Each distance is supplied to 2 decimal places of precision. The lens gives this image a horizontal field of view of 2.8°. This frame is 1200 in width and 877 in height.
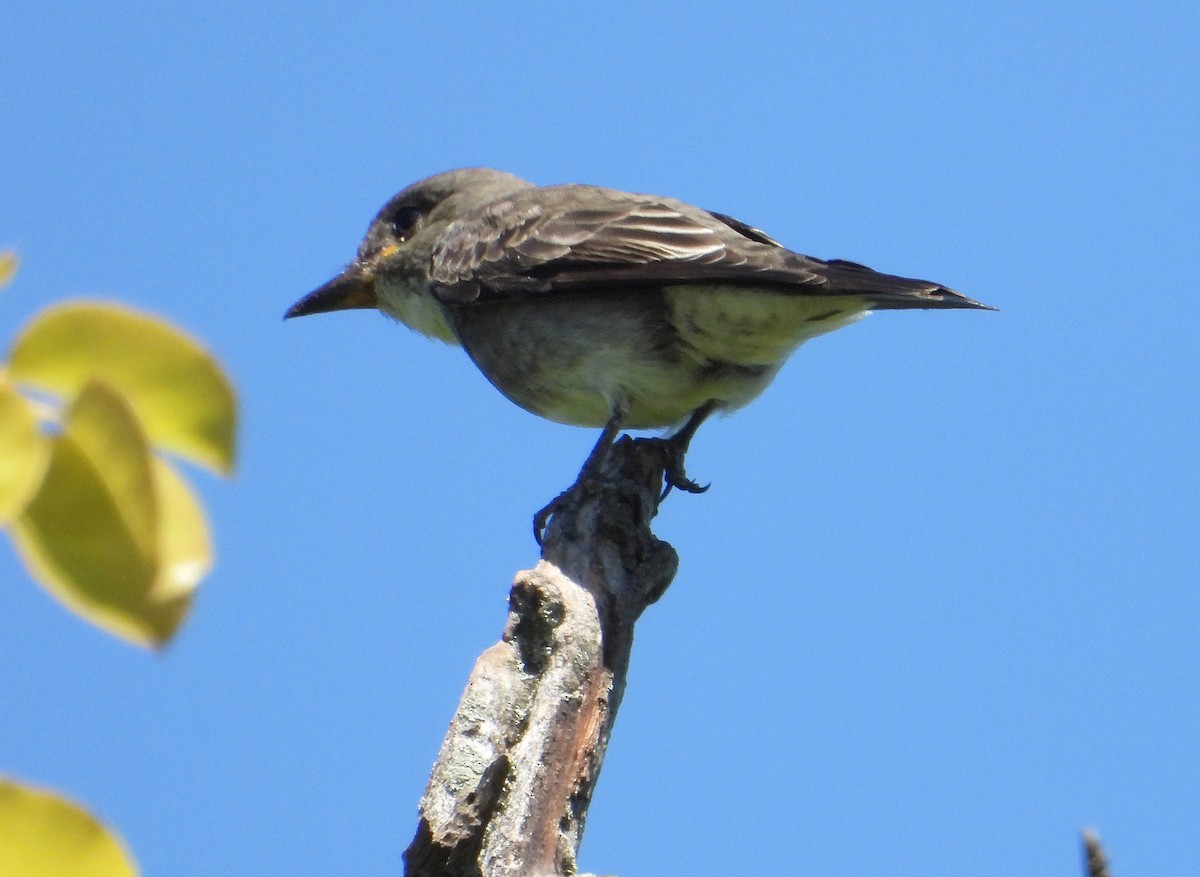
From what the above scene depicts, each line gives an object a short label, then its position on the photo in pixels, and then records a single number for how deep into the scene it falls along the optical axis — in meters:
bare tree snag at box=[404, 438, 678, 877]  4.19
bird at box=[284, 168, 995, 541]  4.94
